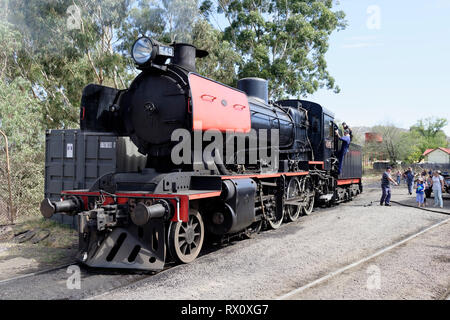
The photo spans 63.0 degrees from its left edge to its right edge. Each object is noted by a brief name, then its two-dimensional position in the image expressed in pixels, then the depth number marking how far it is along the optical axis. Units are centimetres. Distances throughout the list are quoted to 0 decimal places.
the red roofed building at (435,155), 7538
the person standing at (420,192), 1309
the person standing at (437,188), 1352
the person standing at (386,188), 1336
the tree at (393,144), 5638
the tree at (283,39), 2286
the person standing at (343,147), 1281
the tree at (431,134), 7944
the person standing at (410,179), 1962
